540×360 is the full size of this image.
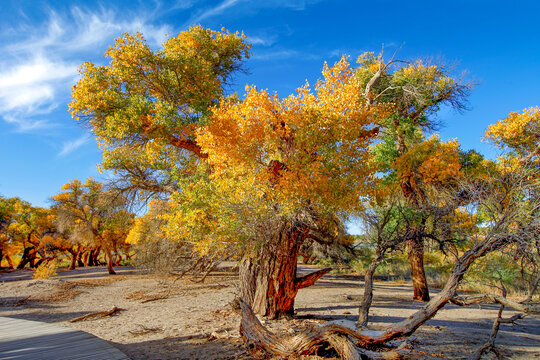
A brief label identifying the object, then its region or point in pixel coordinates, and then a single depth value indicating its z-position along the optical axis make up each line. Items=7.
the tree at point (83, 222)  21.67
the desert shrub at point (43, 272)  17.02
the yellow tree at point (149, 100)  9.34
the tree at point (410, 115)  12.05
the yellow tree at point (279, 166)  6.88
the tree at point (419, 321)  4.79
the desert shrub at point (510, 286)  13.14
